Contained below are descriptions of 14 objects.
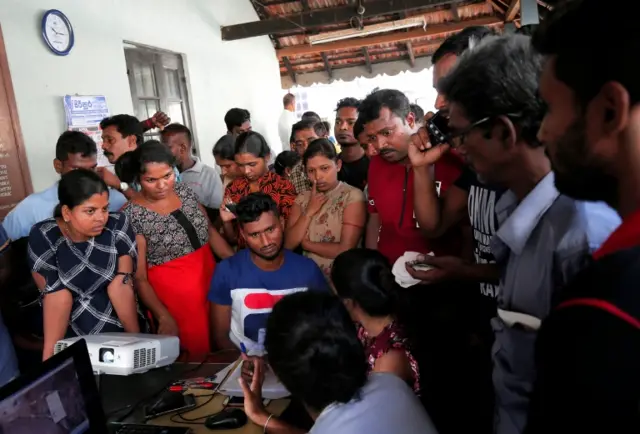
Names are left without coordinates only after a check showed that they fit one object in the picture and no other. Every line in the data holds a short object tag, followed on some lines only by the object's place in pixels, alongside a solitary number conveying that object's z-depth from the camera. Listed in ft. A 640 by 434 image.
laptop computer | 3.26
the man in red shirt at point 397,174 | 6.52
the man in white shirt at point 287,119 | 20.46
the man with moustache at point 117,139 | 9.50
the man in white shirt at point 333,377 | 3.75
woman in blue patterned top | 5.92
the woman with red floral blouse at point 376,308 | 5.01
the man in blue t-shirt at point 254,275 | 6.79
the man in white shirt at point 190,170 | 11.12
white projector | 4.89
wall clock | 10.91
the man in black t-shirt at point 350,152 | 10.39
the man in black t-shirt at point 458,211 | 4.92
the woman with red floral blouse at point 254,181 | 8.67
